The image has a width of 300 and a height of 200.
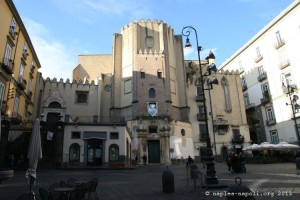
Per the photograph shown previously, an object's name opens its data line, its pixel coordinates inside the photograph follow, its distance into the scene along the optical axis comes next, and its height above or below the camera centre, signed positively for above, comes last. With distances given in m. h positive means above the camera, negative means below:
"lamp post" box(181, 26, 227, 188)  11.34 -0.46
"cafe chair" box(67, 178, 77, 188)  9.11 -0.63
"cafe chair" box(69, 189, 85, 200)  6.98 -0.80
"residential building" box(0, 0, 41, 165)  21.81 +8.82
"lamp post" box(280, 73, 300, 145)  33.31 +9.53
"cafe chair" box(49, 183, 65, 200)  7.09 -0.79
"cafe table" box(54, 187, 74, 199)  7.21 -0.70
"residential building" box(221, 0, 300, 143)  34.38 +12.55
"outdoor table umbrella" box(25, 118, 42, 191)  9.41 +0.50
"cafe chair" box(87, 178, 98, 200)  7.77 -0.64
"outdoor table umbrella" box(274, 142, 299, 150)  27.19 +1.27
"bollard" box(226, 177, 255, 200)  5.43 -0.70
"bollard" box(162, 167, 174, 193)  10.60 -0.86
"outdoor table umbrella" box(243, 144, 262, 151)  28.27 +1.31
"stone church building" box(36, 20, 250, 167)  34.69 +9.59
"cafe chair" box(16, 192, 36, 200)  5.50 -0.64
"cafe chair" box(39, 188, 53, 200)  6.06 -0.66
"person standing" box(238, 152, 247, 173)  18.50 -0.31
